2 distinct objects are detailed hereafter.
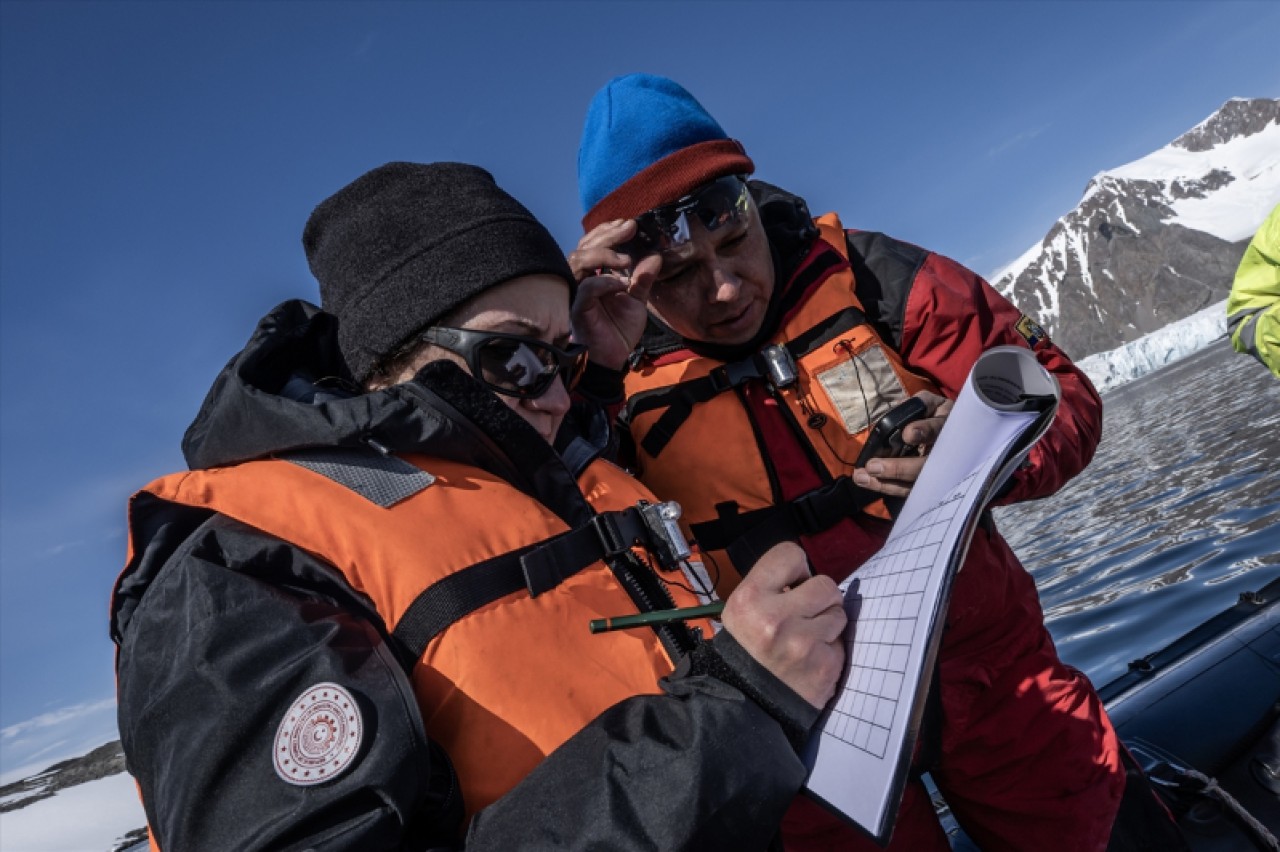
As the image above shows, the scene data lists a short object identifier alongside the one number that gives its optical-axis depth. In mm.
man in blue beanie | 1024
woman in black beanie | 533
